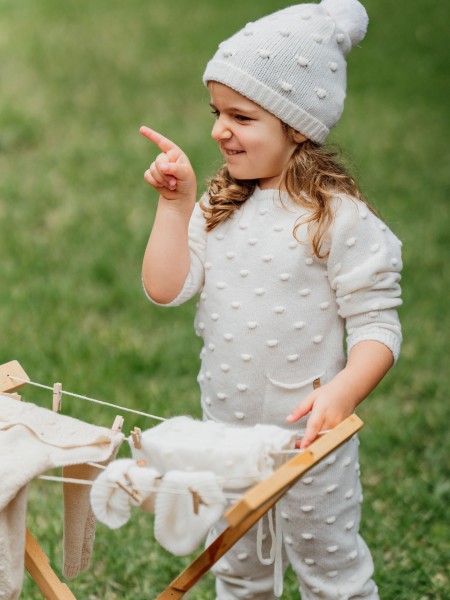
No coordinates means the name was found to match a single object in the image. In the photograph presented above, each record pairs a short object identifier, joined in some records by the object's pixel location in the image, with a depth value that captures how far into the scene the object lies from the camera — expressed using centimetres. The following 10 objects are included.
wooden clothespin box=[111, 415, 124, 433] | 203
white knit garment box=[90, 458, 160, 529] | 193
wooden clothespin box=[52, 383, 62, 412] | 209
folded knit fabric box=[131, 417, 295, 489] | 195
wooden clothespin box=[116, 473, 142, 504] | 192
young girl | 212
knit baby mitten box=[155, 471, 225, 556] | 192
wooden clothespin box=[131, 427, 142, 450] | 200
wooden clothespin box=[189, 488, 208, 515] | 191
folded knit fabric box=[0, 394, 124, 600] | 195
